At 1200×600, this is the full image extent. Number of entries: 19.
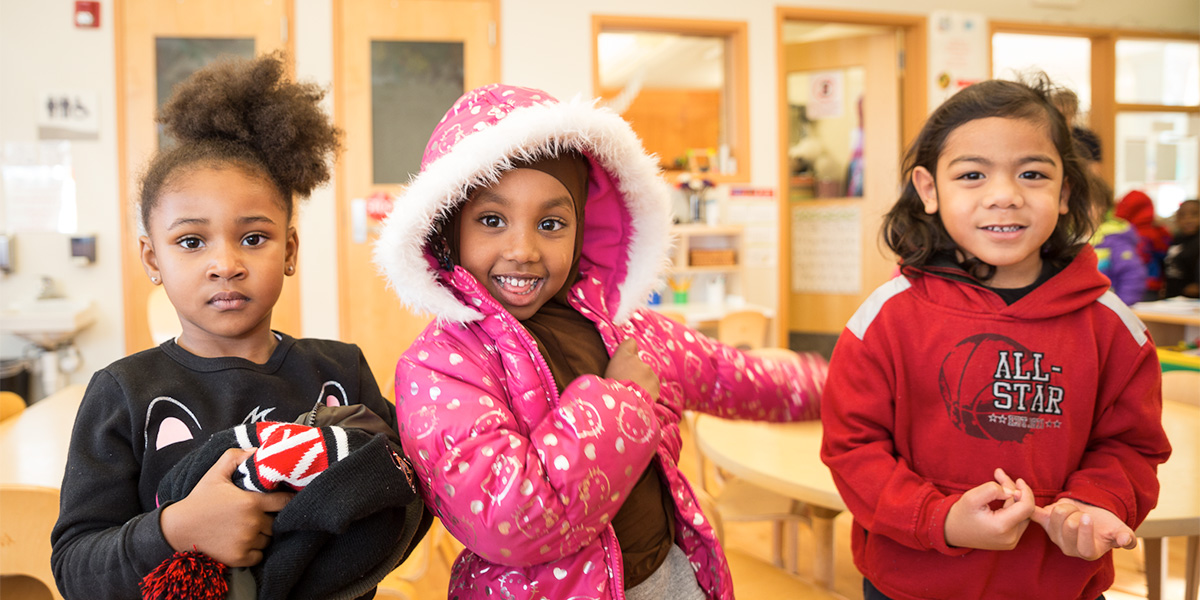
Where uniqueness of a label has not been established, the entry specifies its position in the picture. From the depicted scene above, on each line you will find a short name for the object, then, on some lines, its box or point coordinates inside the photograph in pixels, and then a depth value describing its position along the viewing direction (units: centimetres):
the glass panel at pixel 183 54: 405
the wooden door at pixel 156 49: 401
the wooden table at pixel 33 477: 110
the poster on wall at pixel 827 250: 546
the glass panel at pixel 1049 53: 554
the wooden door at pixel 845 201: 518
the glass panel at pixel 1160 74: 585
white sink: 363
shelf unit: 451
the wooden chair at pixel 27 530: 109
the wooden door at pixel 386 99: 425
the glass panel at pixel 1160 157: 591
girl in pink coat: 75
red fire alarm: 393
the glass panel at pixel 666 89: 668
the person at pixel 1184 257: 454
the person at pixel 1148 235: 469
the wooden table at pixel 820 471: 121
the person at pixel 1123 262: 400
